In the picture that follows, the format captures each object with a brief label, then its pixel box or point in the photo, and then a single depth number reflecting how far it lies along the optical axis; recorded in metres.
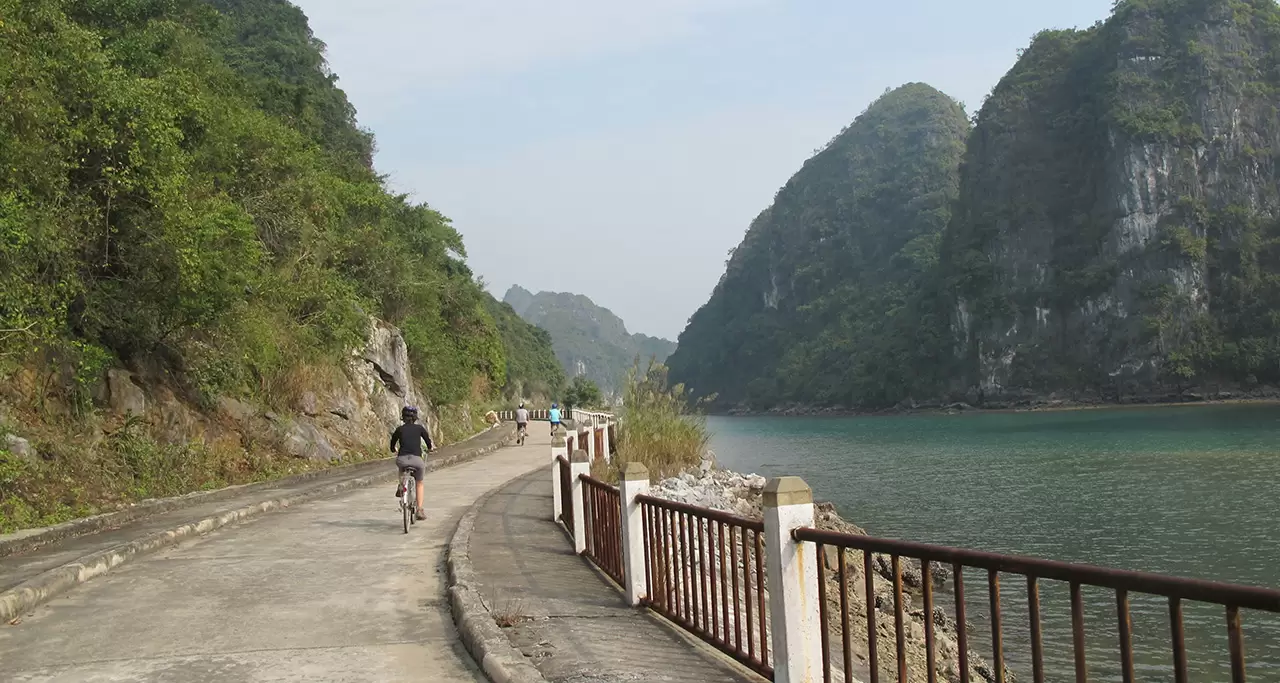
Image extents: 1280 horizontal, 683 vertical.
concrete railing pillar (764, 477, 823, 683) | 4.85
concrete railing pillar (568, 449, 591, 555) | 10.12
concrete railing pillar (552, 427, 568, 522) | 12.38
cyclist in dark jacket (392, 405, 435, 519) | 12.23
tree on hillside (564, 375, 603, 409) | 76.94
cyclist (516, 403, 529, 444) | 34.09
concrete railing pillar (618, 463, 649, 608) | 7.63
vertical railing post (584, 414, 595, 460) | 15.59
